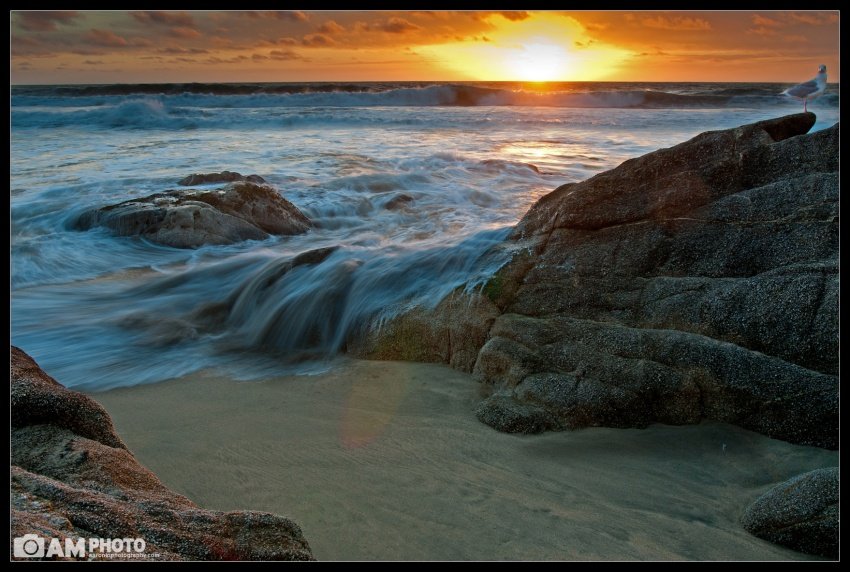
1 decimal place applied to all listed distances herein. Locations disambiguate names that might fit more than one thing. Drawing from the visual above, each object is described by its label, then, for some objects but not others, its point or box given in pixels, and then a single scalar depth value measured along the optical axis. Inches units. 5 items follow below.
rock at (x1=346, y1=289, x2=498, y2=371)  174.4
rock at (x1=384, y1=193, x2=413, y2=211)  393.9
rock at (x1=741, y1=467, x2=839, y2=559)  102.0
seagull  356.5
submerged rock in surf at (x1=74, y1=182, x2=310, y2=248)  320.2
